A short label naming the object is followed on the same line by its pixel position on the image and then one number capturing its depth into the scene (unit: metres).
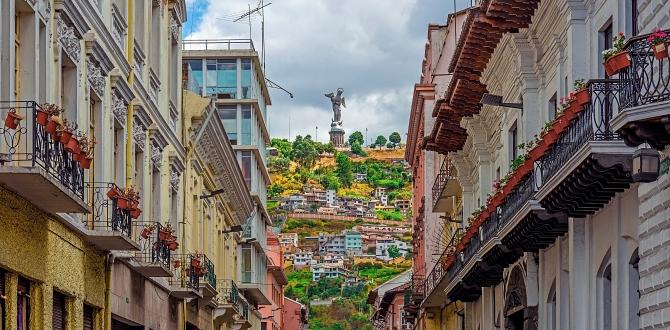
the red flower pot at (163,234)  29.72
